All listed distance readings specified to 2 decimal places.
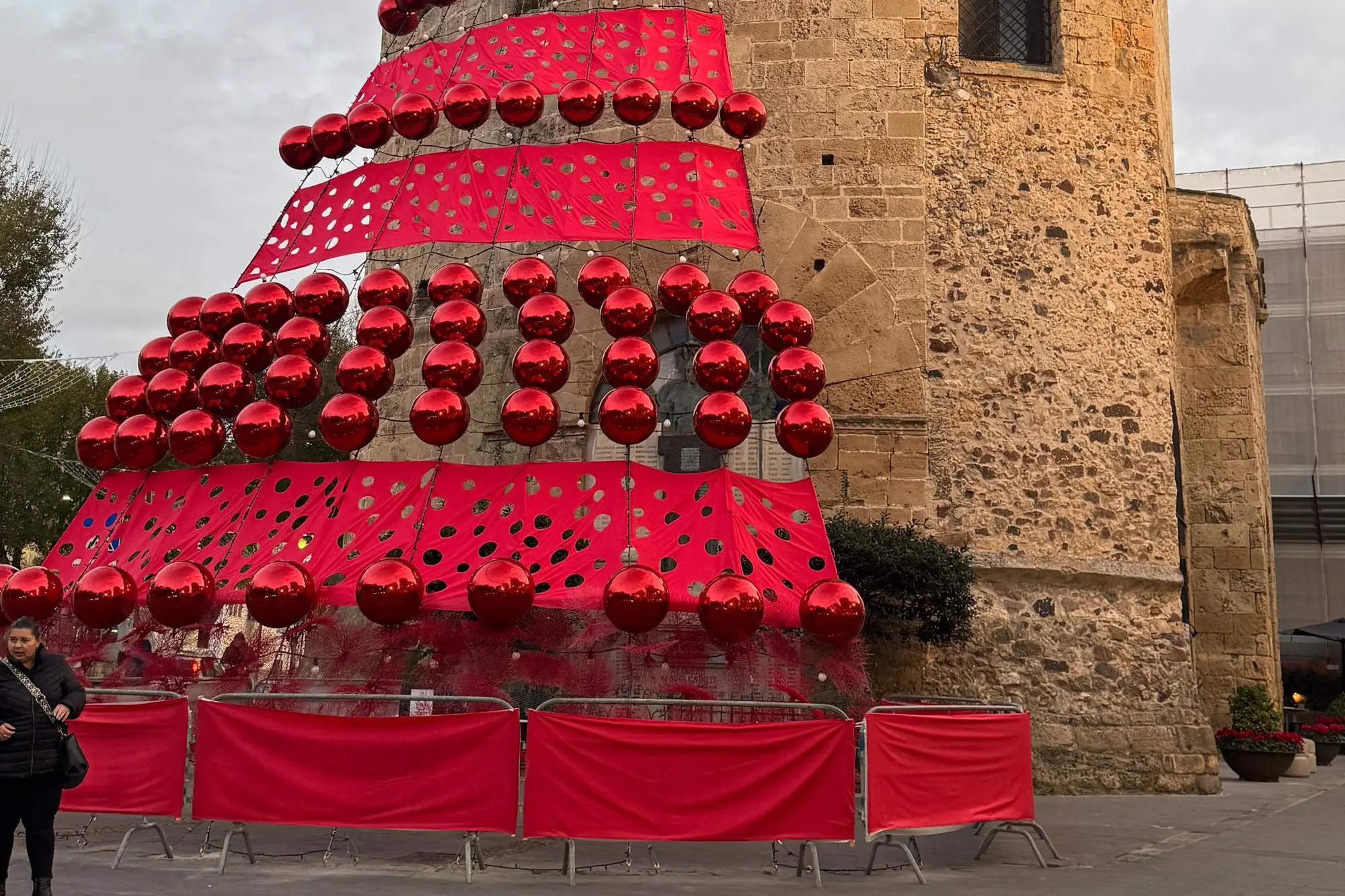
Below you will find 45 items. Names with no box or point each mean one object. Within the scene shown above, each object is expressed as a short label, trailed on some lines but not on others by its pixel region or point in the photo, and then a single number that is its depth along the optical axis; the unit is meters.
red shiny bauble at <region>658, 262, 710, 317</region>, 8.91
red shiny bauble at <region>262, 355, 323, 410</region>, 8.69
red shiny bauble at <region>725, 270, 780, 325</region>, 9.26
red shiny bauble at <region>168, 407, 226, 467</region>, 8.77
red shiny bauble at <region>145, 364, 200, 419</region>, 9.12
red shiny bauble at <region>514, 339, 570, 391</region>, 8.48
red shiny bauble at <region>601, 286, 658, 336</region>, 8.63
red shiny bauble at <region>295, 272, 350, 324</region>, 9.23
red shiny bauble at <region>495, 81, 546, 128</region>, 9.82
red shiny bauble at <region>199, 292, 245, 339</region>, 9.59
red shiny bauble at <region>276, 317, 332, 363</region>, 8.91
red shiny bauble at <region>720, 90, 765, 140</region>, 9.99
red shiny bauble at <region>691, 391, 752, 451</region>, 8.27
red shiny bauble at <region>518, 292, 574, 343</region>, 8.73
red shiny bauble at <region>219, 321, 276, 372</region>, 9.11
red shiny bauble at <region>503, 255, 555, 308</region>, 9.12
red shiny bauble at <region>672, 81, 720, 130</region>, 9.80
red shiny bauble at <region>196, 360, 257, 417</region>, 8.85
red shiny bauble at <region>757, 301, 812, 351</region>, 8.83
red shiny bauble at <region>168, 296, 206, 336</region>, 9.80
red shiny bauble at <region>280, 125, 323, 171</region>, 10.54
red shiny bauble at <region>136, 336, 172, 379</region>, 9.66
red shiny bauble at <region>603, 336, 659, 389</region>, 8.39
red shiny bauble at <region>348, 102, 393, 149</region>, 10.23
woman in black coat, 5.64
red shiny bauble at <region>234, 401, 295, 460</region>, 8.52
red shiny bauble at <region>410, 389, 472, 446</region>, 8.31
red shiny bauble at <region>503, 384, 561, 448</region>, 8.30
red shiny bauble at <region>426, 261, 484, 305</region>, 9.02
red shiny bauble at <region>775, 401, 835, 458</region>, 8.50
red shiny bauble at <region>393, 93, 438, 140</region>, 9.94
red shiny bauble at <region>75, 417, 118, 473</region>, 9.20
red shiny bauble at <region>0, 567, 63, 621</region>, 7.96
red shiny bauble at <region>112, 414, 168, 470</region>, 8.98
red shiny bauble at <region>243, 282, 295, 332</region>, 9.39
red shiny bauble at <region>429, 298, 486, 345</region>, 8.71
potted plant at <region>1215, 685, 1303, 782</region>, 13.41
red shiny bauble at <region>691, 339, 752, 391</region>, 8.43
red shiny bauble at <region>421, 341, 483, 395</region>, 8.49
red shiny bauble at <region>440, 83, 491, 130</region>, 9.99
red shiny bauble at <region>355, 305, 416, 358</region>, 8.77
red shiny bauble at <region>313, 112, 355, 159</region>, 10.36
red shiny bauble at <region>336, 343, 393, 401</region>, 8.53
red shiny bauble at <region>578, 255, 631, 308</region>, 9.05
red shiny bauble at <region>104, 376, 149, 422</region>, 9.39
